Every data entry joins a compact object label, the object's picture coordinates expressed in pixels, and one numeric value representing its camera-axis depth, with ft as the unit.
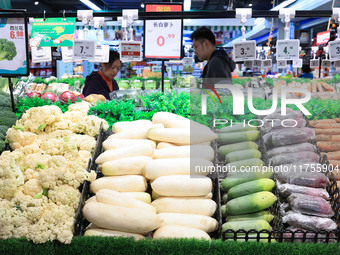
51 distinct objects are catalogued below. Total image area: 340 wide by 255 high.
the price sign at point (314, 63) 23.15
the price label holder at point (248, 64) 15.14
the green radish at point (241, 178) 6.36
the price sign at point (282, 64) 14.92
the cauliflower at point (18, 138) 7.47
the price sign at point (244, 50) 9.87
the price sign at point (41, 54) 11.35
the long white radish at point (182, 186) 5.96
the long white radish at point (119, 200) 5.66
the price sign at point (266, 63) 20.01
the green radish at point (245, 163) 6.61
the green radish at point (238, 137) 7.33
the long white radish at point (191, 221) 5.63
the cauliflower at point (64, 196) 5.85
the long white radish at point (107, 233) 5.42
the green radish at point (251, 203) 5.85
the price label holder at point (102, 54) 12.12
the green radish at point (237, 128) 7.56
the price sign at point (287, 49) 9.87
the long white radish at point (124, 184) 6.19
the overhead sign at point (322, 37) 31.56
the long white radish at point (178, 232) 5.35
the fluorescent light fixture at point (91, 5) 38.89
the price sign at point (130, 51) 9.92
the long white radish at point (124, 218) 5.37
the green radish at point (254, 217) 5.91
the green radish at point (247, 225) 5.60
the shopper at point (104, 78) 15.71
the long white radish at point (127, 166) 6.36
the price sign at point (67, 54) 15.13
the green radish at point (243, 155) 6.88
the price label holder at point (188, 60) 29.66
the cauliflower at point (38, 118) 7.86
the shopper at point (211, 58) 12.76
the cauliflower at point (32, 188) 6.23
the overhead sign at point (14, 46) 8.79
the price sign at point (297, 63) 19.95
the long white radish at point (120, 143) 6.99
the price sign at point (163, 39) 9.41
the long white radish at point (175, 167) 6.19
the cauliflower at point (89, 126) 7.93
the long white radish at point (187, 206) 5.87
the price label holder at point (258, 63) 19.25
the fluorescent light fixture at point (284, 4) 36.85
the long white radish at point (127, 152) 6.56
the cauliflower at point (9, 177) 5.97
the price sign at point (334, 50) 9.33
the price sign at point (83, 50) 9.61
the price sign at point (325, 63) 22.07
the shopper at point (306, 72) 25.92
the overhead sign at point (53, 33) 9.80
